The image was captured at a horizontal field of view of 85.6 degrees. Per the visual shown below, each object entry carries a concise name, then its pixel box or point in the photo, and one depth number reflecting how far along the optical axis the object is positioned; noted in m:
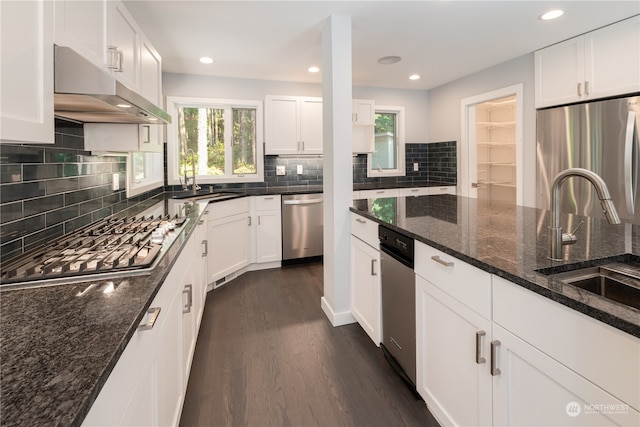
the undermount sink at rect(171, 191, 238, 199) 3.46
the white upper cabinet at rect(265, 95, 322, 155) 4.13
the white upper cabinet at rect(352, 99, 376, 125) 4.39
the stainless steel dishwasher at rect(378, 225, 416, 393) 1.71
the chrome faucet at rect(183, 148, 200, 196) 3.74
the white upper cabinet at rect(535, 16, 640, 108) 2.74
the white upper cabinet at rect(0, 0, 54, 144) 0.83
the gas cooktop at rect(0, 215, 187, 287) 1.12
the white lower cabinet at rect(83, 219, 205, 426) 0.74
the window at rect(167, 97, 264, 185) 3.99
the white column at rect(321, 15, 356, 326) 2.52
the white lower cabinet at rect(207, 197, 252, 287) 3.26
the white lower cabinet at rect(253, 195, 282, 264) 3.95
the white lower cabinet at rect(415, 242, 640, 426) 0.80
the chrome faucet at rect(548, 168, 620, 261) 1.03
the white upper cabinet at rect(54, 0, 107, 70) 1.17
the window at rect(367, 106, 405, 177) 5.05
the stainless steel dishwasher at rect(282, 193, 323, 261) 4.04
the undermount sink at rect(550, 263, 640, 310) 1.07
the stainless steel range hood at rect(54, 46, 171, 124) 1.11
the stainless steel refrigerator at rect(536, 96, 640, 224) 2.79
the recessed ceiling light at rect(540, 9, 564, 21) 2.58
